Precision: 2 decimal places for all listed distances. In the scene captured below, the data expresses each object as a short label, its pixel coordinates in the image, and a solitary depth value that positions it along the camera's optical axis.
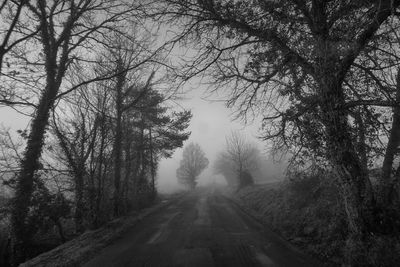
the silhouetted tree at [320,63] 5.79
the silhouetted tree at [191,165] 61.50
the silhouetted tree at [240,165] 32.84
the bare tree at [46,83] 9.43
